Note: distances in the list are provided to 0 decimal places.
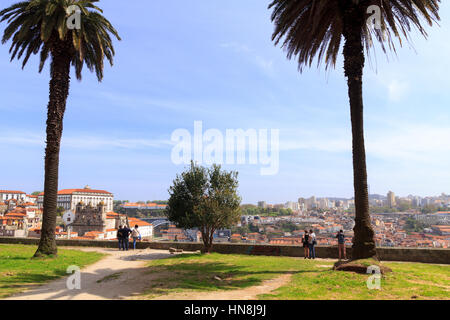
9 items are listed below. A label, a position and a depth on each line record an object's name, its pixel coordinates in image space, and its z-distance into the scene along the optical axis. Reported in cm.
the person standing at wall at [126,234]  2062
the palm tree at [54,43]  1552
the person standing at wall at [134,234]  2112
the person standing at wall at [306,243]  1622
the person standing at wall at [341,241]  1519
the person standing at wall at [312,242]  1611
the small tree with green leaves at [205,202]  1888
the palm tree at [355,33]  1136
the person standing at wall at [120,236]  2066
